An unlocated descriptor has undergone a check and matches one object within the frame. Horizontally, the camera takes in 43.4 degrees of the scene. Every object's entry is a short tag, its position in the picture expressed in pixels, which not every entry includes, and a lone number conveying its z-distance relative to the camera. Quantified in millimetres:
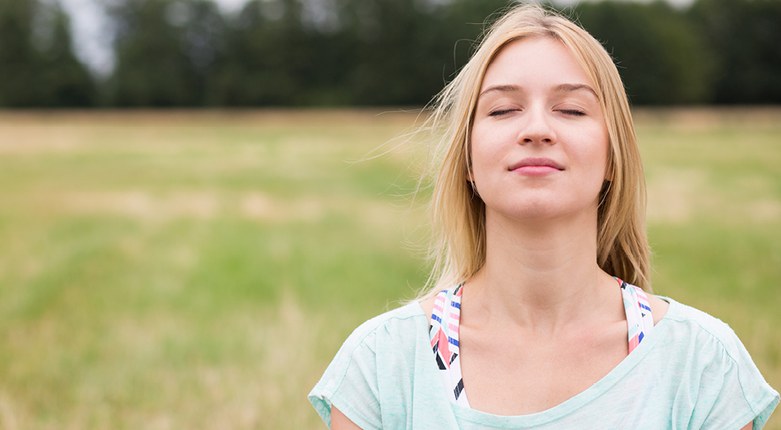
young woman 2447
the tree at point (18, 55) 79312
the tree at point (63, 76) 79562
